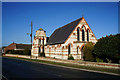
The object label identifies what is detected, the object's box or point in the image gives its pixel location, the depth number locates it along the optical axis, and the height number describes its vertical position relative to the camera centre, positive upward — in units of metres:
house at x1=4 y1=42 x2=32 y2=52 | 77.03 +0.07
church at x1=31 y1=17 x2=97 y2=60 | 29.50 +1.63
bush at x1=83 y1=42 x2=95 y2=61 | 22.88 -1.26
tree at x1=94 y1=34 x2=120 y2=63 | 17.61 -0.40
